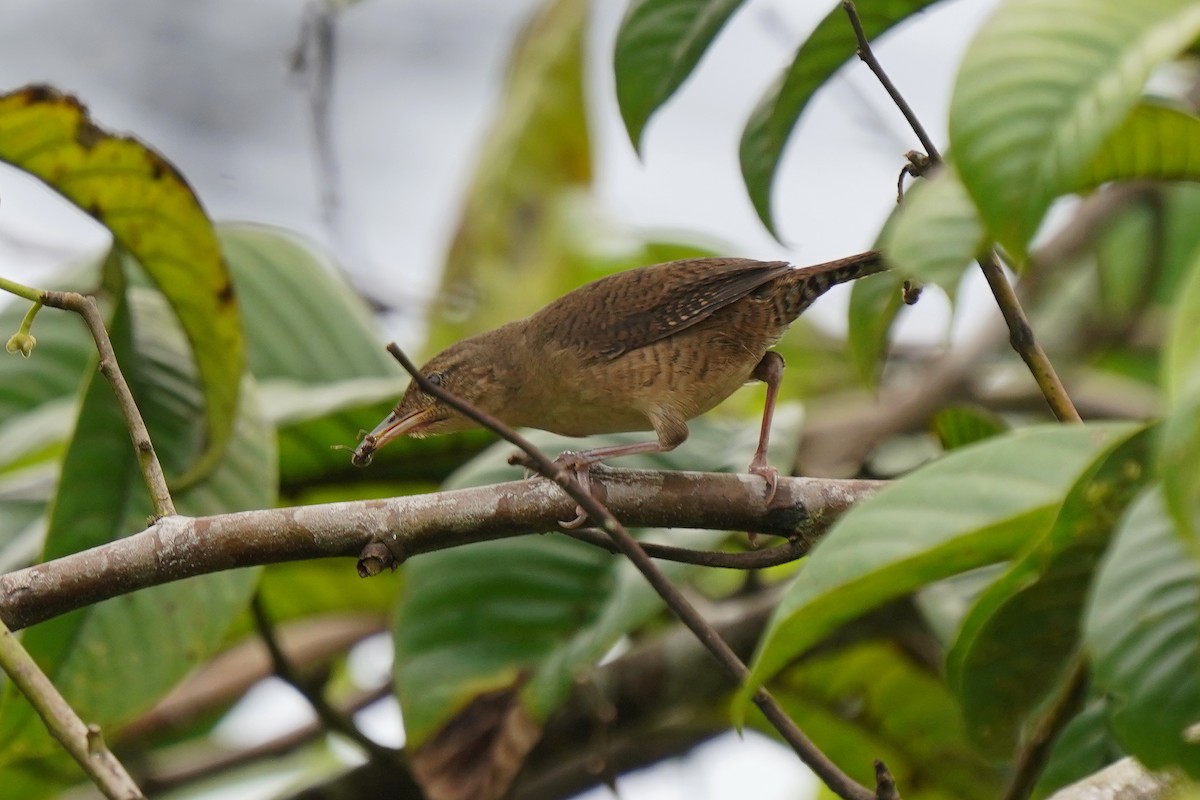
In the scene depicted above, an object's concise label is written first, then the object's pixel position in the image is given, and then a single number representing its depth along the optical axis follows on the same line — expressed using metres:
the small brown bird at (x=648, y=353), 6.47
